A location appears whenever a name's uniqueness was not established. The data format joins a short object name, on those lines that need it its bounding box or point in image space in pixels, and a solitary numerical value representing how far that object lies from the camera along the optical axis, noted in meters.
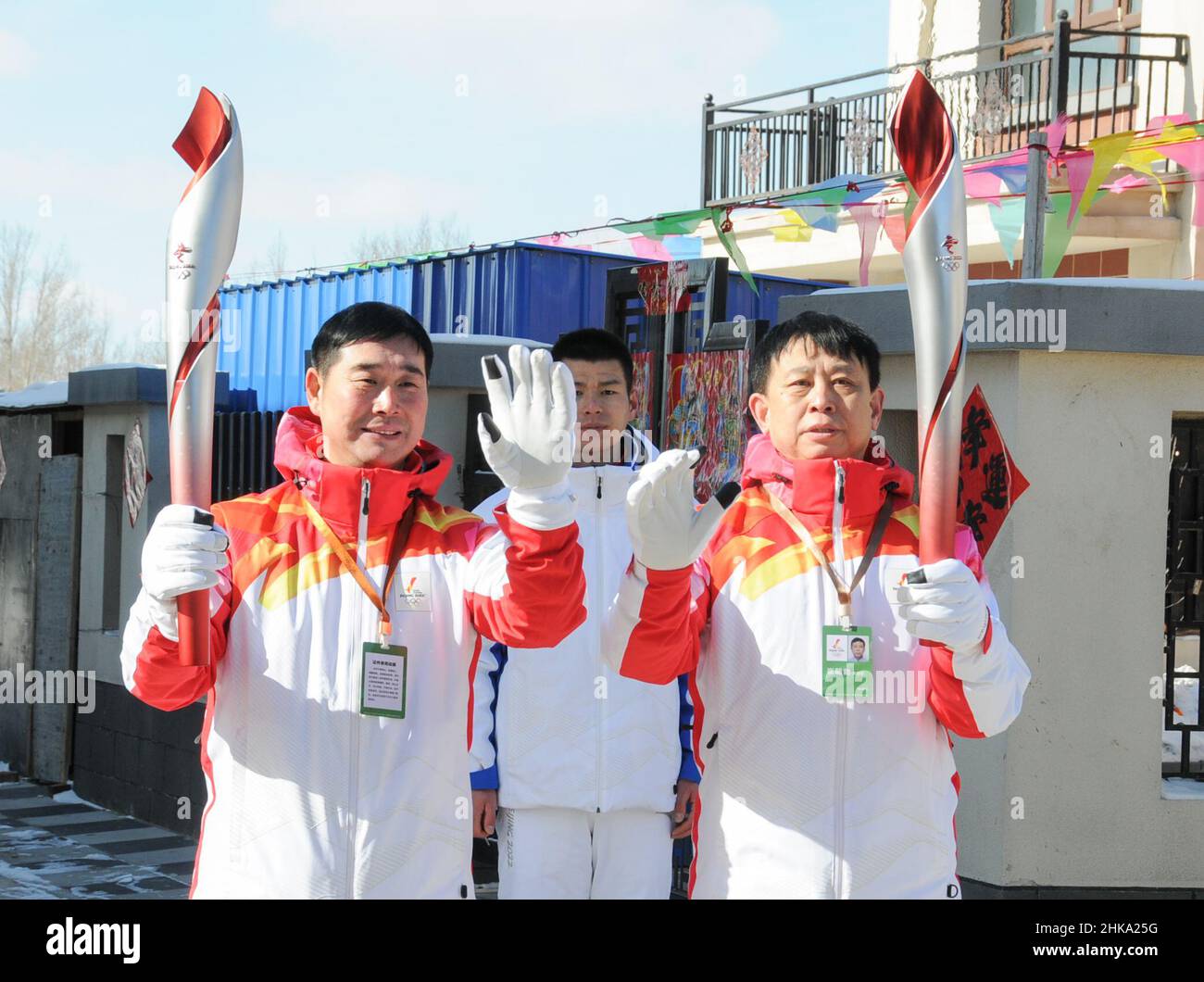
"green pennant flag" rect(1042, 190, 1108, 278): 8.10
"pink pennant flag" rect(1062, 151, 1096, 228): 7.58
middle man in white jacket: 3.39
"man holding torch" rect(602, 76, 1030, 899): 2.41
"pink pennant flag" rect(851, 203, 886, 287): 9.79
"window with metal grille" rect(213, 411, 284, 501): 6.87
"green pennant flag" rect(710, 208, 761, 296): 7.74
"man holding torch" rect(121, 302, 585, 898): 2.40
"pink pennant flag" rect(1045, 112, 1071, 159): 8.61
